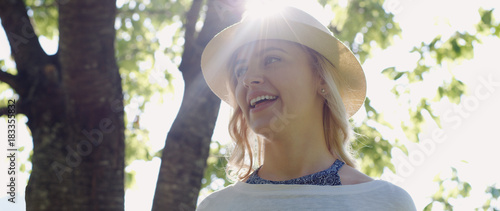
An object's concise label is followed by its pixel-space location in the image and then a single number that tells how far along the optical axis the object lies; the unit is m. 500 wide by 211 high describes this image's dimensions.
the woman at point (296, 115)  2.07
